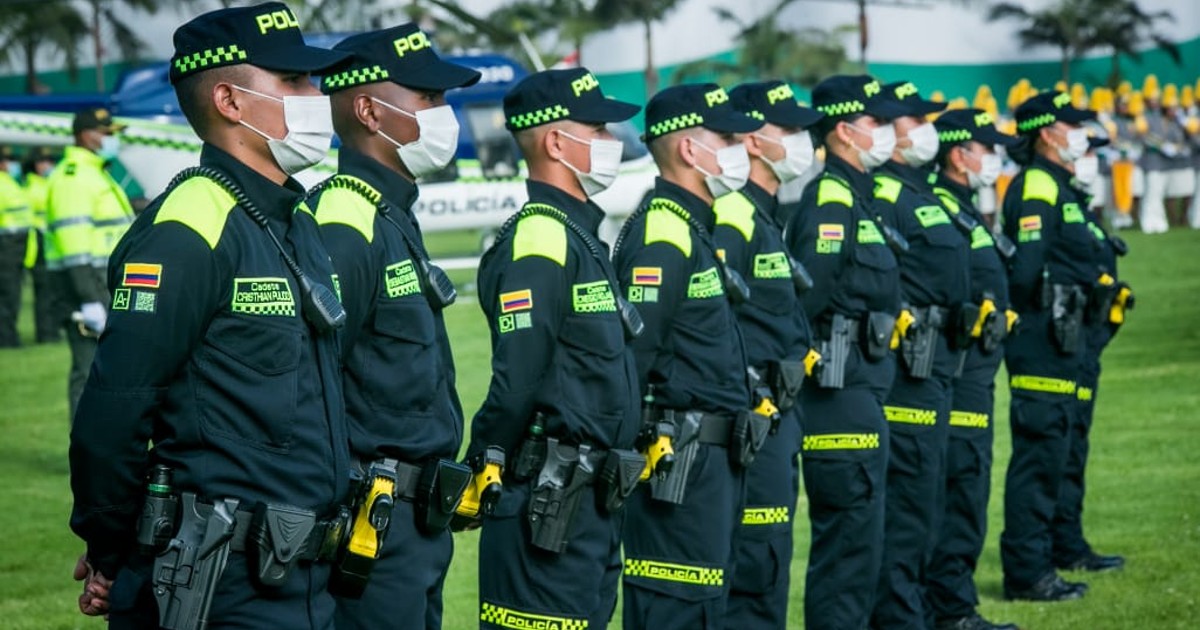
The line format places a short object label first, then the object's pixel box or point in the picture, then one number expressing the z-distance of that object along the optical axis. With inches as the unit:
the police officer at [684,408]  469.3
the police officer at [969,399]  643.0
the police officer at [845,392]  572.8
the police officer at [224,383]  289.9
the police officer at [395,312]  355.2
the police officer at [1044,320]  702.3
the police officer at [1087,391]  739.5
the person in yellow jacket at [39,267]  1597.8
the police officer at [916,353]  612.7
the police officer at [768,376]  518.4
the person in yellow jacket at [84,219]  956.0
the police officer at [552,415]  411.1
